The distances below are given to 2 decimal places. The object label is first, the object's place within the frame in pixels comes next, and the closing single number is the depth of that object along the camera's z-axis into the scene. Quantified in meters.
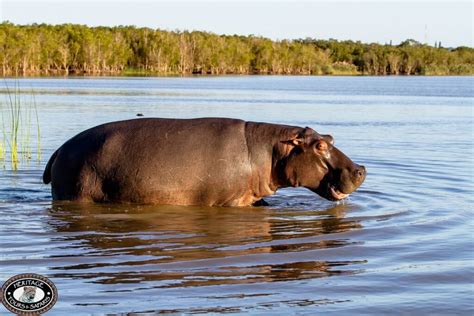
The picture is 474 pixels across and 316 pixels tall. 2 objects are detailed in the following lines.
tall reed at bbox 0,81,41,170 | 26.27
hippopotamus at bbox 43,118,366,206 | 18.18
